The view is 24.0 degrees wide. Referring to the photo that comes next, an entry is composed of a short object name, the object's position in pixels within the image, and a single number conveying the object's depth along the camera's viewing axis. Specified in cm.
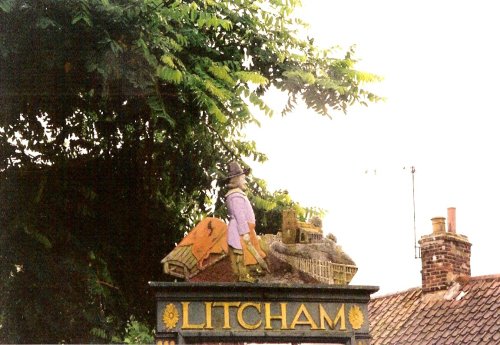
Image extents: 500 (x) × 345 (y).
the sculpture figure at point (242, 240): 1442
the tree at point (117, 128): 1670
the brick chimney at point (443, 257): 2625
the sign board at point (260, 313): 1407
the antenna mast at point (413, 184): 2881
